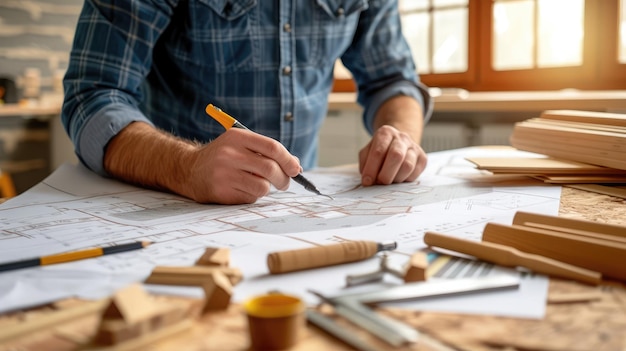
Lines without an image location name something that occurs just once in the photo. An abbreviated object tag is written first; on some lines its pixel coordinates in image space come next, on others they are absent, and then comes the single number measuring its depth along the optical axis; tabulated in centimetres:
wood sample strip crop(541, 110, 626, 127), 111
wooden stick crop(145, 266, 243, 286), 53
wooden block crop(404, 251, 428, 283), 54
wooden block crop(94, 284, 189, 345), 41
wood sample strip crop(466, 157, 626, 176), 108
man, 96
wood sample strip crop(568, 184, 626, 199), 97
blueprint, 56
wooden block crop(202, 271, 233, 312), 48
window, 266
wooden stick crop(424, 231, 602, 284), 55
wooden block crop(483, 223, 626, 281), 56
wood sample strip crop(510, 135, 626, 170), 103
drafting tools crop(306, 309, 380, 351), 41
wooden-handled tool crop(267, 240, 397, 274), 57
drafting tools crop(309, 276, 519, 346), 43
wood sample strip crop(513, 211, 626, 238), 64
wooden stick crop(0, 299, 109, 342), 44
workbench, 42
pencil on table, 59
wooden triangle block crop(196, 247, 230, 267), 58
